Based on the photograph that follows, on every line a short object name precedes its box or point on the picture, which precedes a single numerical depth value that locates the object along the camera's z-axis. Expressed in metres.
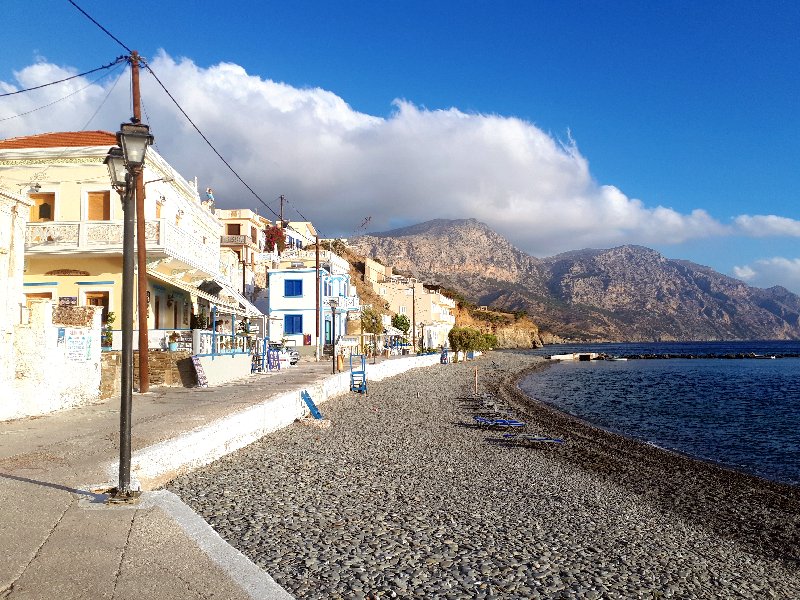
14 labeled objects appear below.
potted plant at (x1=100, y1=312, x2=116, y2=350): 18.03
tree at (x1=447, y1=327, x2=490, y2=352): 76.62
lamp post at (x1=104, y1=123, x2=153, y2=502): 6.49
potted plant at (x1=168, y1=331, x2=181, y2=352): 19.55
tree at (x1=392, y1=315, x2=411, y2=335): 72.56
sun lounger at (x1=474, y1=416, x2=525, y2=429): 19.34
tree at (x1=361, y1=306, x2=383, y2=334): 54.96
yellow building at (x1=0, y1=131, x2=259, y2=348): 19.33
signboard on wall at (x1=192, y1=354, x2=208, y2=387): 19.28
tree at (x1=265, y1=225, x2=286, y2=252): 64.88
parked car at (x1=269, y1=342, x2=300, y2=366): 33.49
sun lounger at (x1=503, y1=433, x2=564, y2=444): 16.95
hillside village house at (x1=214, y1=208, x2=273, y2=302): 51.66
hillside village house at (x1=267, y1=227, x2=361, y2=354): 44.91
